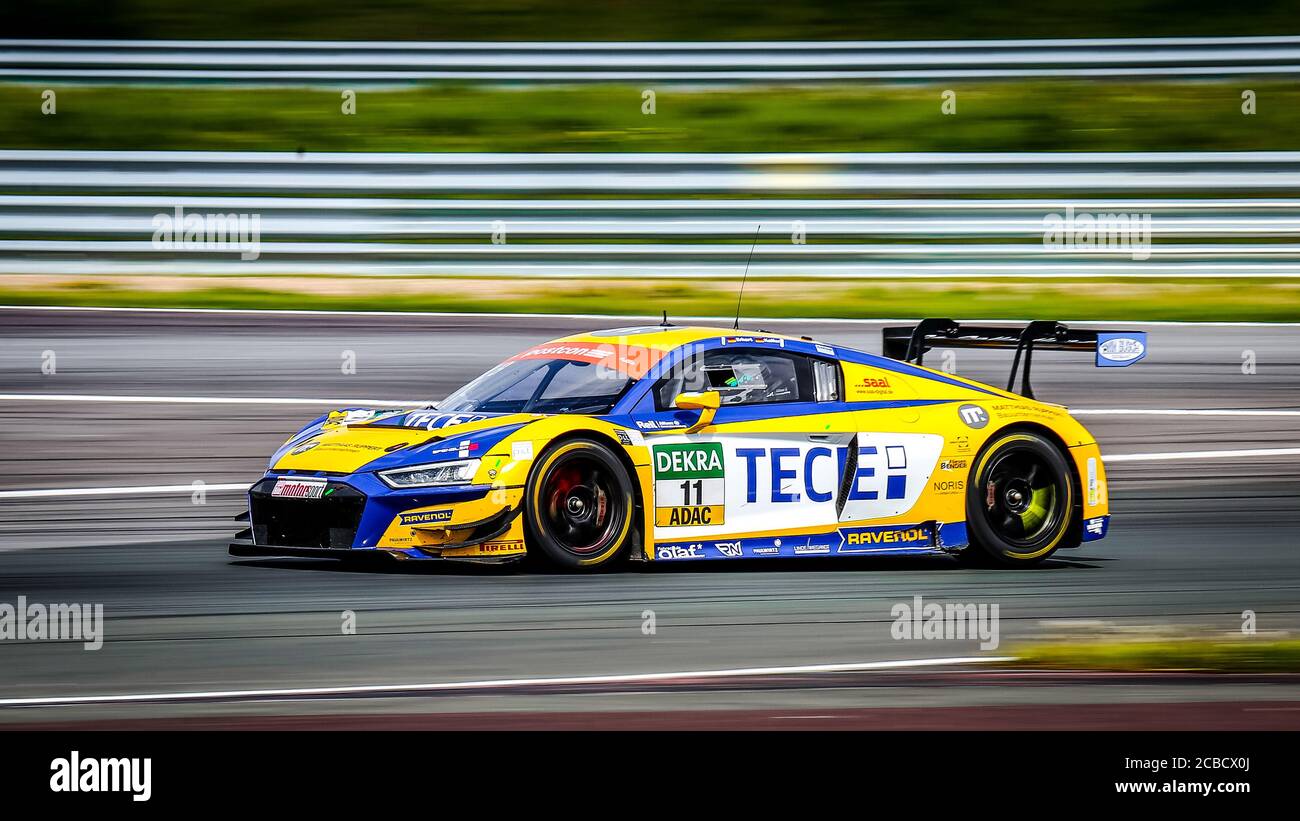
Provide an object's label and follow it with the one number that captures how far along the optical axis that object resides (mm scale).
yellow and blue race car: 8758
